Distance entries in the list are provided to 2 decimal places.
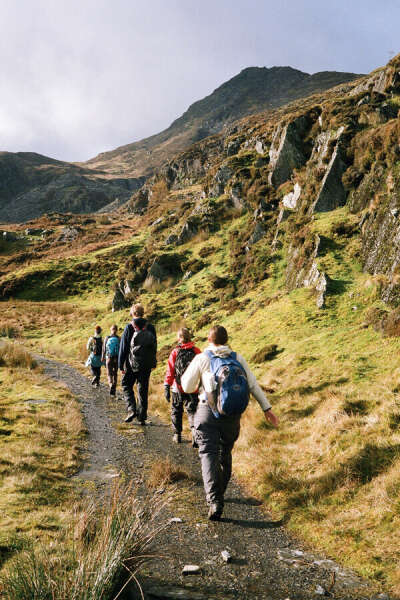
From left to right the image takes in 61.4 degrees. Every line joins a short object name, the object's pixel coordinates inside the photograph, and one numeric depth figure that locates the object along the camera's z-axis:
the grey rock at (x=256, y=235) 24.11
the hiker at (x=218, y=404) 4.55
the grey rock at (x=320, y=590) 3.22
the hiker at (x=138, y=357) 8.64
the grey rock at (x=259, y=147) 38.11
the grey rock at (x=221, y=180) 37.22
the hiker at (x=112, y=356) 12.53
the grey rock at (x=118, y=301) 29.36
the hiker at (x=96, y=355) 14.15
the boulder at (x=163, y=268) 29.00
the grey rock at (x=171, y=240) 34.09
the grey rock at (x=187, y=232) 33.00
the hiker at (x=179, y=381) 7.59
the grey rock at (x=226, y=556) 3.69
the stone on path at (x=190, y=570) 3.38
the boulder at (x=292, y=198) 24.31
